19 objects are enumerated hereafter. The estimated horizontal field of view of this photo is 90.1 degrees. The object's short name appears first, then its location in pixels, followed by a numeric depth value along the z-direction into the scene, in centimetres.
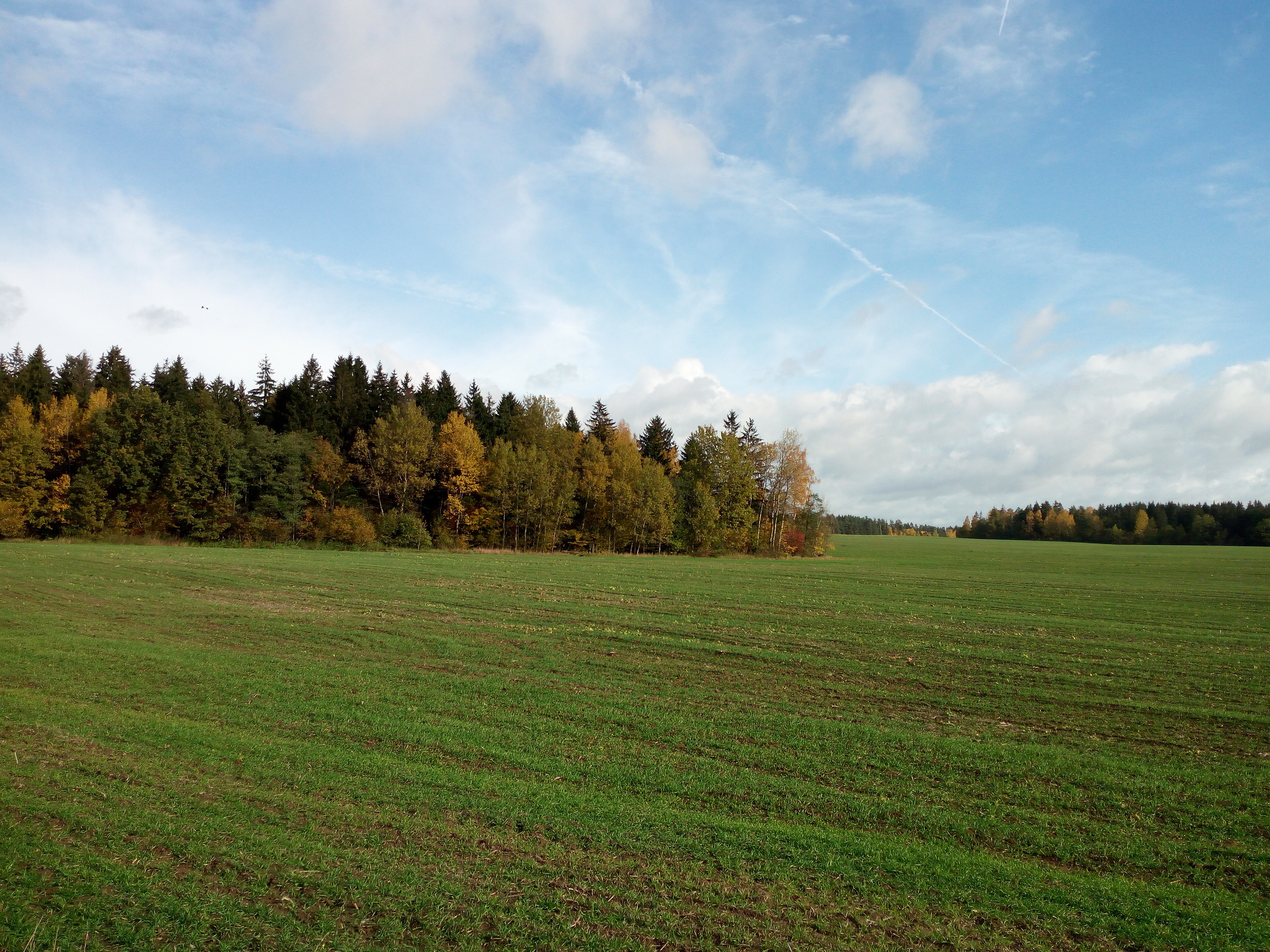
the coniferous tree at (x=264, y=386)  8531
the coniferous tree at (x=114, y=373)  7925
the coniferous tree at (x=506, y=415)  8288
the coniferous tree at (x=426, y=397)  7812
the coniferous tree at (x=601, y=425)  8612
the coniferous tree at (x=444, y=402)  7862
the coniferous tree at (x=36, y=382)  7125
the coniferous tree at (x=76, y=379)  7731
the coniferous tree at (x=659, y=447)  8888
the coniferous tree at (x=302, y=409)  7175
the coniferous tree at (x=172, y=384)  7469
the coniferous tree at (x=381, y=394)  7944
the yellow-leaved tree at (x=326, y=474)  6531
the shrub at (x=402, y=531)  6359
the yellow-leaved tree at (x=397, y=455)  6644
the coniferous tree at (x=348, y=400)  7525
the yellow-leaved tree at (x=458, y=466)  6931
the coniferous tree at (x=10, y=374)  6575
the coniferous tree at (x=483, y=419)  8100
